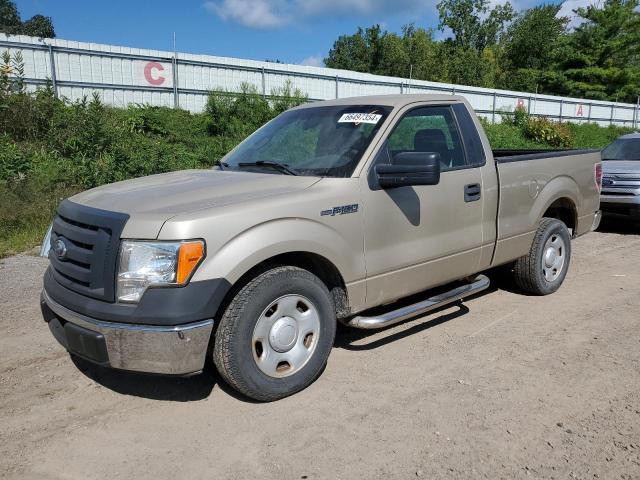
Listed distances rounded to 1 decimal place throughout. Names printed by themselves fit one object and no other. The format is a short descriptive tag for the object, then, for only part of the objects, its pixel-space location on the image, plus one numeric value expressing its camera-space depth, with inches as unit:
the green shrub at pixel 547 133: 981.8
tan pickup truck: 116.6
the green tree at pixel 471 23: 2583.7
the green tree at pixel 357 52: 2388.0
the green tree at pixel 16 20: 2098.7
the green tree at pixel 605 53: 1560.0
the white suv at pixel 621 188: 339.0
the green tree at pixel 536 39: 2239.2
